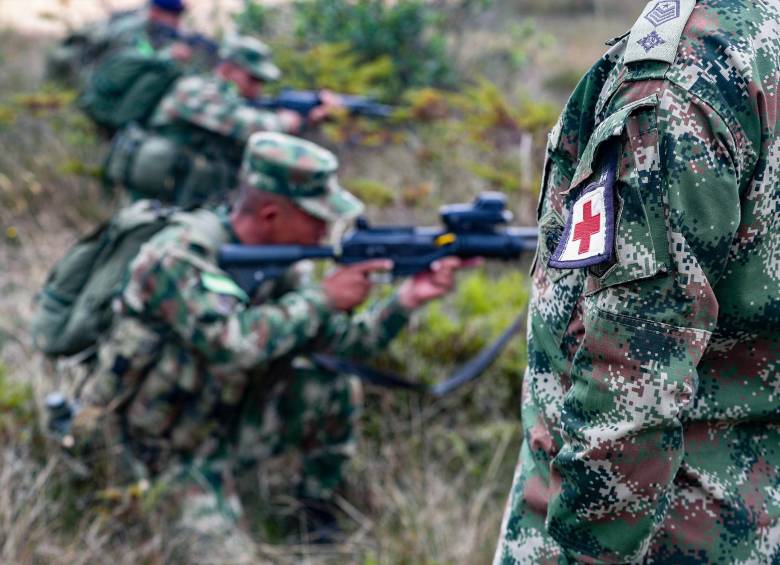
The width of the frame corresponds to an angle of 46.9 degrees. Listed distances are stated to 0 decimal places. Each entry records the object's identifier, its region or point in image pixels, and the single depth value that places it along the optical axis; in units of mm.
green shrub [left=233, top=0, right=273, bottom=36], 8266
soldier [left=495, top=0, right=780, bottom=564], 1136
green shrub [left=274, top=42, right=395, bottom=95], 6492
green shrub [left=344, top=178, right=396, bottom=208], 5238
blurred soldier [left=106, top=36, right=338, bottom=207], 4914
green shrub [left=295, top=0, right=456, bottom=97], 7488
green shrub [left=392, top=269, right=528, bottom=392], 3777
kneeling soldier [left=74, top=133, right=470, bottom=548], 2799
